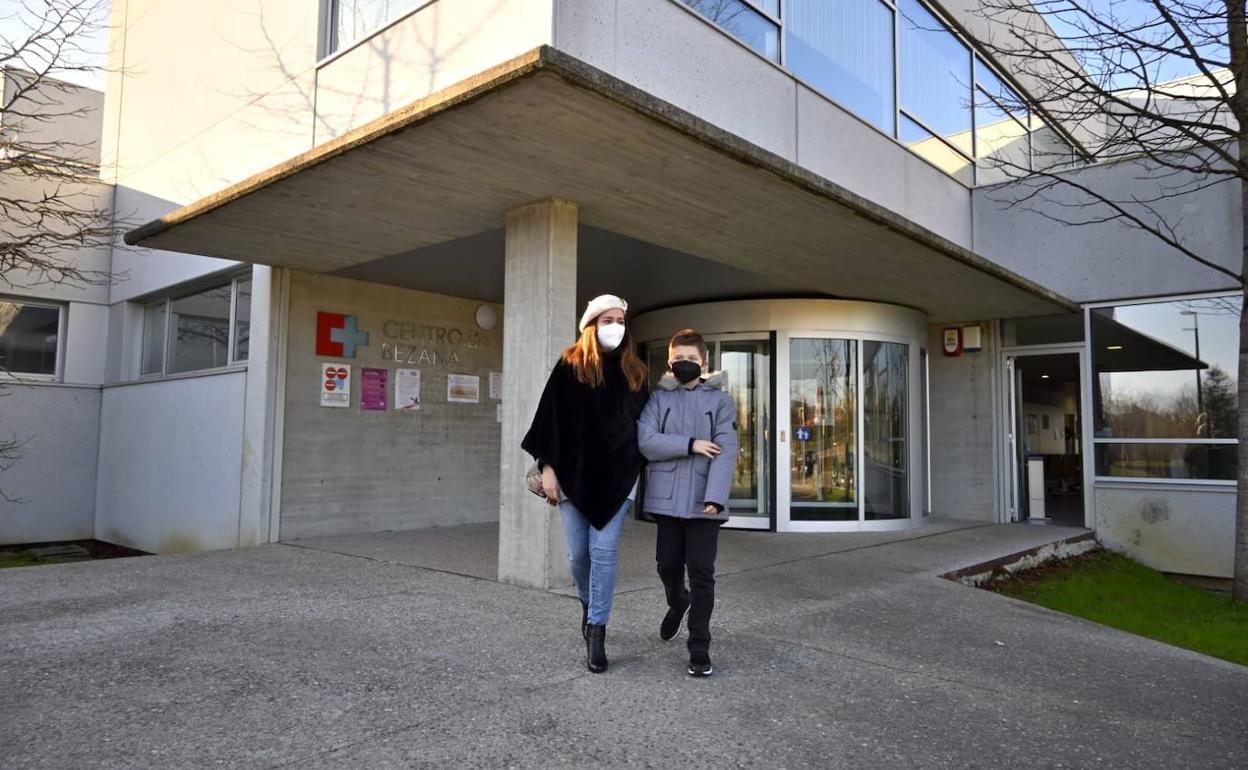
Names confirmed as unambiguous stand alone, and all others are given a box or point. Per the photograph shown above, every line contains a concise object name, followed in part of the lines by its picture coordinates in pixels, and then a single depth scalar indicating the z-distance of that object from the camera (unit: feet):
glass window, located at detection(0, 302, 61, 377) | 36.65
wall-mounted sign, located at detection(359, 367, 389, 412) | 30.14
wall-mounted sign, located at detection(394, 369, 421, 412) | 31.32
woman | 12.21
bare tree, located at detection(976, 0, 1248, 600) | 22.29
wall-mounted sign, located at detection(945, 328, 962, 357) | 37.09
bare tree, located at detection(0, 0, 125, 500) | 26.30
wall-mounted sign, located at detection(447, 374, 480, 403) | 33.24
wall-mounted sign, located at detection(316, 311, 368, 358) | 28.91
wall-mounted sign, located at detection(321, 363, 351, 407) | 28.94
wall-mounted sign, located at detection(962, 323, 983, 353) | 36.37
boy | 12.09
